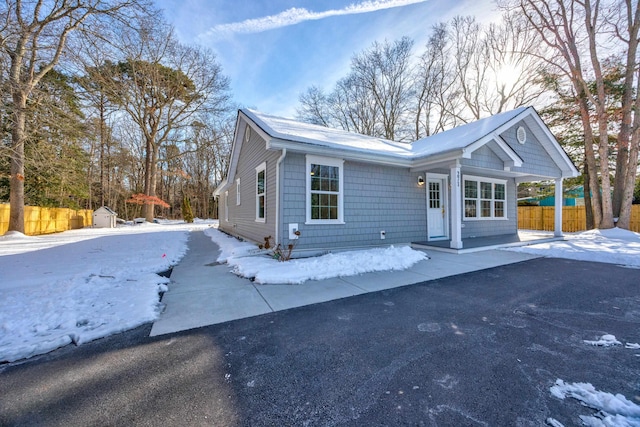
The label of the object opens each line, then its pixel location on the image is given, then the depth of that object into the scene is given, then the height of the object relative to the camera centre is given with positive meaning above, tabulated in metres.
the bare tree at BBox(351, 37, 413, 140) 20.11 +11.19
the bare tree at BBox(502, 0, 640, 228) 10.26 +5.98
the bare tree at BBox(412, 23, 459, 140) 19.02 +9.98
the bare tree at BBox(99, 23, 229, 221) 19.00 +10.17
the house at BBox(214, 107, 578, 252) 6.31 +1.08
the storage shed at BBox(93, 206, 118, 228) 18.05 -0.14
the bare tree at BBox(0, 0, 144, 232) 5.57 +4.94
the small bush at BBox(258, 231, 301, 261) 5.91 -0.85
